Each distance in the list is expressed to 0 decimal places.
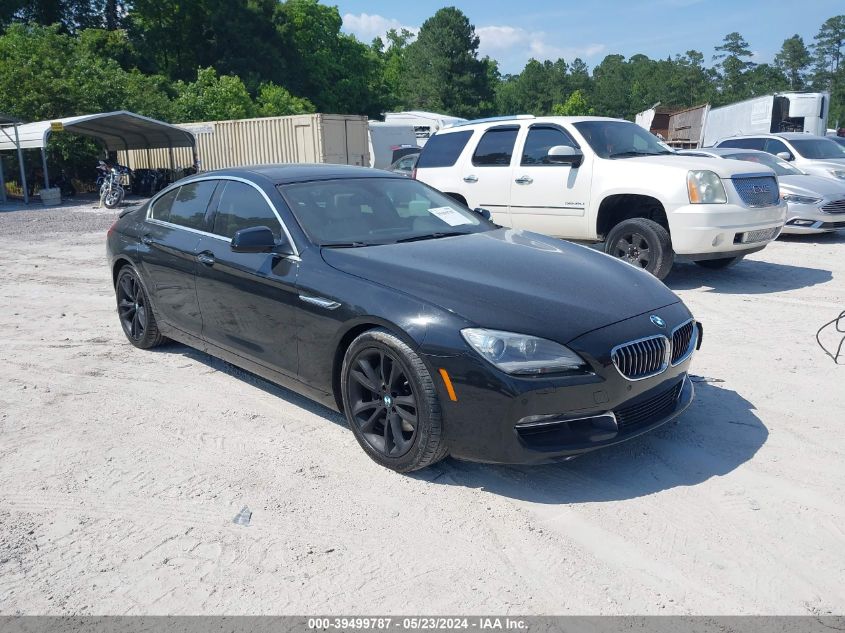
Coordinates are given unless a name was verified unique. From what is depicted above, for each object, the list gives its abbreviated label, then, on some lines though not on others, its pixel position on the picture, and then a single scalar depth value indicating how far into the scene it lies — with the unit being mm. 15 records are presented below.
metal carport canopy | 20969
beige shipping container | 23047
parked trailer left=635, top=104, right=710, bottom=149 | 35031
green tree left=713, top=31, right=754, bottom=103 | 105875
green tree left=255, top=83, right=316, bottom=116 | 41103
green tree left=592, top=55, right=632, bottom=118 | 115456
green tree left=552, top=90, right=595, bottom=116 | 83000
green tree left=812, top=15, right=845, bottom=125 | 105625
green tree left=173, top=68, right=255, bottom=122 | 33406
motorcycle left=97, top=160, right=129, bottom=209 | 20953
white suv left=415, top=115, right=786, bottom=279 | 7812
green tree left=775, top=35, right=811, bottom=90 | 108125
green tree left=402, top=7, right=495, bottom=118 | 74062
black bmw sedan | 3389
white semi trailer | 24516
